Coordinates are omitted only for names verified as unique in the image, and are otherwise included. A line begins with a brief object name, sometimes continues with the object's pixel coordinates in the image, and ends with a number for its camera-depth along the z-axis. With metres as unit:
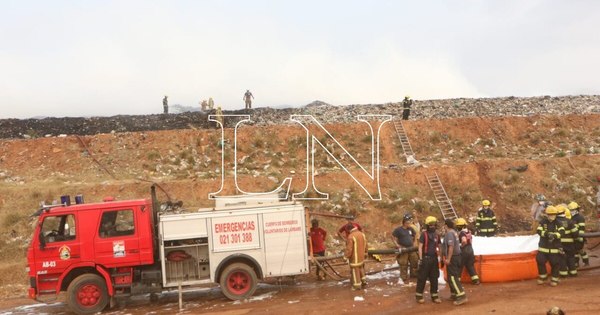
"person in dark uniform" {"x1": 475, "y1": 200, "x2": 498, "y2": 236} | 13.62
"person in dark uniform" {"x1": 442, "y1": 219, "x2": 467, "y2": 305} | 9.71
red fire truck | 10.64
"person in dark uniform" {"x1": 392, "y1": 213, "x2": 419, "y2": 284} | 11.61
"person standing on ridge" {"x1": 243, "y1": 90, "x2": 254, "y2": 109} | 32.16
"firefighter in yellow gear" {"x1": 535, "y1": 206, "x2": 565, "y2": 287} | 10.57
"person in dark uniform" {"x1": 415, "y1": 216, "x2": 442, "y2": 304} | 9.73
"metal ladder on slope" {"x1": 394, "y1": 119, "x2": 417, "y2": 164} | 23.86
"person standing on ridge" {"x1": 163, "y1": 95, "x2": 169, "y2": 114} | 32.97
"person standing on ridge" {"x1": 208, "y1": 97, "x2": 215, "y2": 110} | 33.21
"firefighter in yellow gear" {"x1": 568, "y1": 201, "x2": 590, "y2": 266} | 11.58
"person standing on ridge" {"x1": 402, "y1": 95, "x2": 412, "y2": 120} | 28.16
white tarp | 11.37
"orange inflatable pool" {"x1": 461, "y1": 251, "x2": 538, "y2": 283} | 11.20
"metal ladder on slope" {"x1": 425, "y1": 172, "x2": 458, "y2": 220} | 19.03
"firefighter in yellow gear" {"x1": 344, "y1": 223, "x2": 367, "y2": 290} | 11.21
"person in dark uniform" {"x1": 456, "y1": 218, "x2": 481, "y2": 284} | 10.65
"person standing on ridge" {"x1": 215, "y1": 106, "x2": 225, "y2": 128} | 27.36
